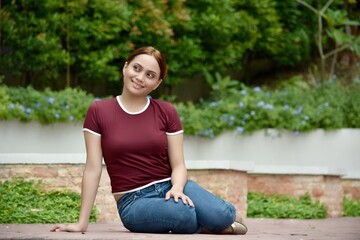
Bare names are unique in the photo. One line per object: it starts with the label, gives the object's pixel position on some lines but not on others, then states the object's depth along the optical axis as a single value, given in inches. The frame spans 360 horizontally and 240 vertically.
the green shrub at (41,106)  438.3
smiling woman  222.1
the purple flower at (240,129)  477.7
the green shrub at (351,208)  440.5
